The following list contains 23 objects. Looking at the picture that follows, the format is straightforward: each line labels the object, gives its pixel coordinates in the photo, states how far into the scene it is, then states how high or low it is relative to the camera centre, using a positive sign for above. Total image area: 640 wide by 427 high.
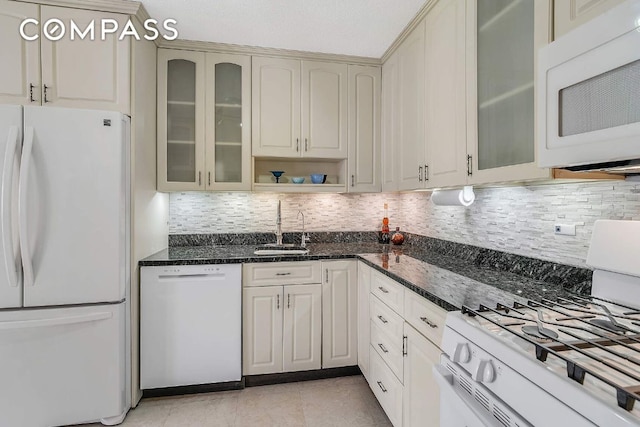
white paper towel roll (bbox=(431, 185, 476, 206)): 1.91 +0.09
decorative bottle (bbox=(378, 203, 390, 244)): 3.03 -0.18
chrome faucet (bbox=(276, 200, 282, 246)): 2.78 -0.14
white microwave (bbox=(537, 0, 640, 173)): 0.78 +0.31
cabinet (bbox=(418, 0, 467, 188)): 1.71 +0.63
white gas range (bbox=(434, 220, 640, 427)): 0.62 -0.32
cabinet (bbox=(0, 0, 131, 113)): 1.94 +0.88
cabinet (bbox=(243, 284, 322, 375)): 2.35 -0.83
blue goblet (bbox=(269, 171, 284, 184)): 2.83 +0.32
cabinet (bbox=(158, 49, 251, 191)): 2.53 +0.71
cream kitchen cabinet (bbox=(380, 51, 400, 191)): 2.54 +0.72
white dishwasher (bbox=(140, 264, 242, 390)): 2.18 -0.75
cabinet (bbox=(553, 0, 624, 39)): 0.96 +0.61
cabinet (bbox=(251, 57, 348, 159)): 2.67 +0.85
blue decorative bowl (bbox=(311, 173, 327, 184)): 2.84 +0.29
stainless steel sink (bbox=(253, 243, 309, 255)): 2.55 -0.30
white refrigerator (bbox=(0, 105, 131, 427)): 1.79 -0.29
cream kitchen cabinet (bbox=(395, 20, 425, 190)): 2.13 +0.69
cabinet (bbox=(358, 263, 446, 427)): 1.39 -0.69
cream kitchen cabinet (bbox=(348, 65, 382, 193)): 2.83 +0.71
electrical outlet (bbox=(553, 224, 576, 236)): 1.43 -0.08
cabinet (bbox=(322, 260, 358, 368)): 2.44 -0.75
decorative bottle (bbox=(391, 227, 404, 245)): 2.88 -0.22
